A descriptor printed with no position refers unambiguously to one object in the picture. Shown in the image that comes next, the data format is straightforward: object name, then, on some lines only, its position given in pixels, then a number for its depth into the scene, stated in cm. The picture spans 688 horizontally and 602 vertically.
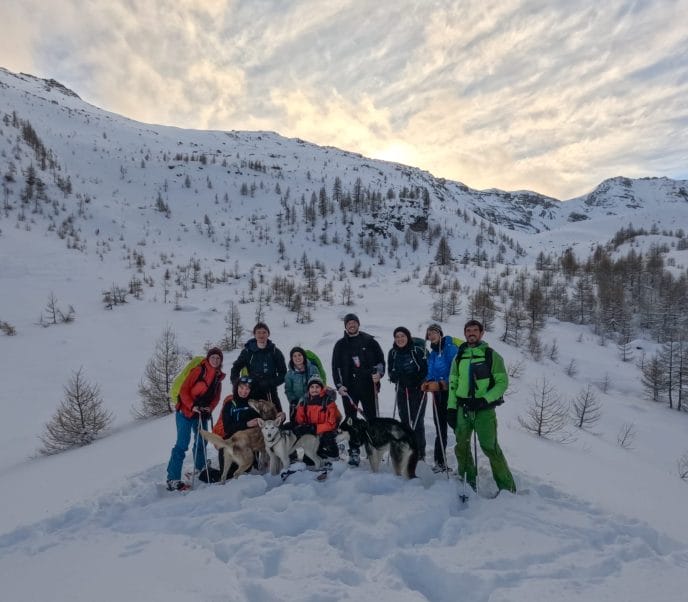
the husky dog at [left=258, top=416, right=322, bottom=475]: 508
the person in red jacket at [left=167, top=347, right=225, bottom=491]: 508
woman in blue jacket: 522
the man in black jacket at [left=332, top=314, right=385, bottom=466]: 582
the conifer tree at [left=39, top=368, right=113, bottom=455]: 809
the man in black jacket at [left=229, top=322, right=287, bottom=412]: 574
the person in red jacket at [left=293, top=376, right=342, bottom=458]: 526
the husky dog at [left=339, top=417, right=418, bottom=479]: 489
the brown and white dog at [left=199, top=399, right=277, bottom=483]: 503
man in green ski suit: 451
